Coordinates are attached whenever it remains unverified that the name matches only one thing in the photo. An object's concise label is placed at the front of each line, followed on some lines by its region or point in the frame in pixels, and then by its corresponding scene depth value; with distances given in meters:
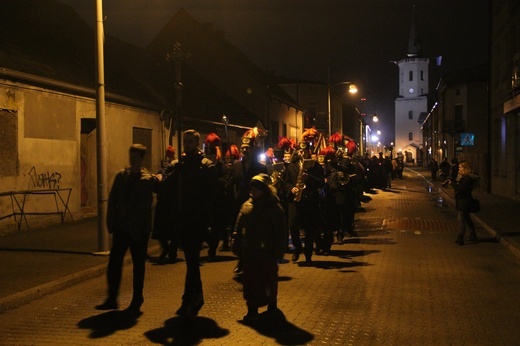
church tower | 110.62
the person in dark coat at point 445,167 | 34.02
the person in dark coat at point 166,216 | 6.25
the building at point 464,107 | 43.06
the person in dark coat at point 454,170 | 21.59
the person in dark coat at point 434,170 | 43.53
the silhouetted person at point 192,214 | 6.11
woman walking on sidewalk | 11.46
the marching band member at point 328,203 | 10.25
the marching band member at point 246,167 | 8.59
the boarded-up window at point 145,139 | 18.28
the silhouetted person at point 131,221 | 6.28
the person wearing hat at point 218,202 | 9.92
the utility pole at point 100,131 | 9.98
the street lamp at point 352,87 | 33.47
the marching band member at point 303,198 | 9.18
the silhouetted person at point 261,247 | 5.96
